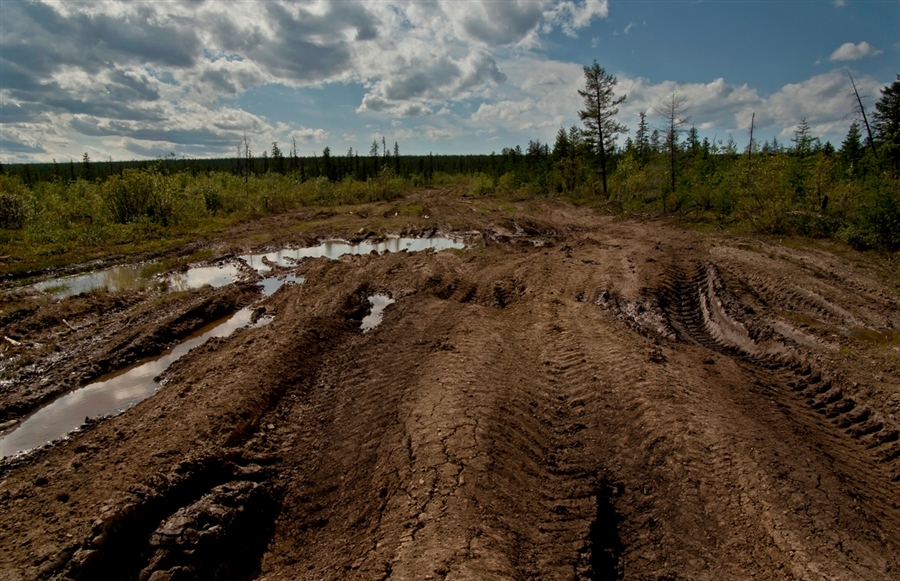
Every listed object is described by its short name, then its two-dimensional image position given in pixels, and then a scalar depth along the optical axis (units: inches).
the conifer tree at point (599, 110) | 1464.1
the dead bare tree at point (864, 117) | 904.9
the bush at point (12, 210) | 972.6
